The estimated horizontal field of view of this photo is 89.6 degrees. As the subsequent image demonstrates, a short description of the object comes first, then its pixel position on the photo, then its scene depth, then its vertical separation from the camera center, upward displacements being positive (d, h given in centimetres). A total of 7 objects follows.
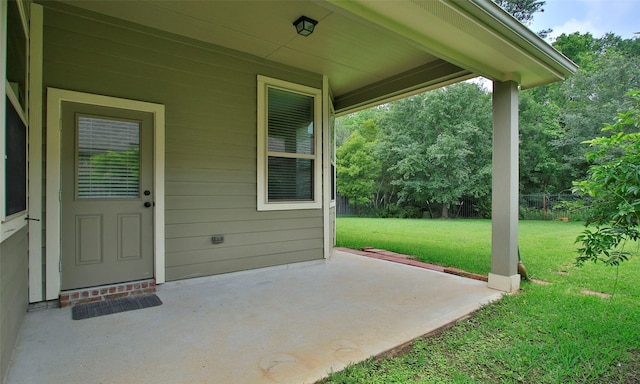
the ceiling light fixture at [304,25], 311 +163
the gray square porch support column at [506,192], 341 -1
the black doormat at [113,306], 268 -103
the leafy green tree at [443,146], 1463 +214
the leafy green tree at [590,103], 1338 +389
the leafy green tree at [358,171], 1720 +107
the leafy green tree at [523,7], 1555 +899
